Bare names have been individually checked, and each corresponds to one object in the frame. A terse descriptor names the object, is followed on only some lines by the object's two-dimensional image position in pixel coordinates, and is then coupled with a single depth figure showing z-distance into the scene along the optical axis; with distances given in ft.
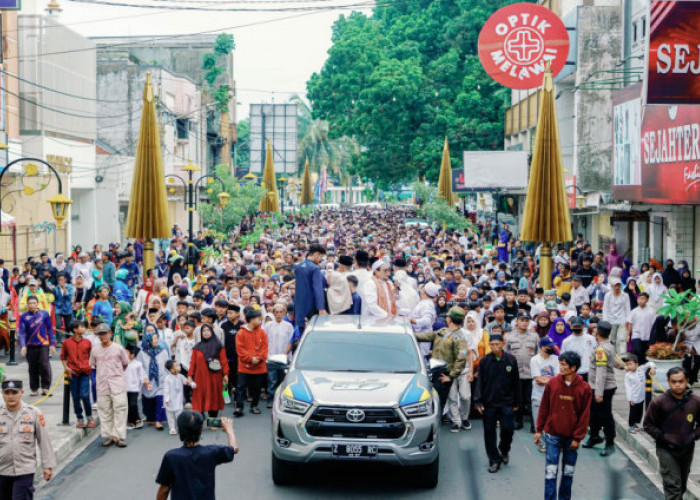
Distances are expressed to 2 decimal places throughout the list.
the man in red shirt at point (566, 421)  28.60
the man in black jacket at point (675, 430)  27.37
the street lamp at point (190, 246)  81.58
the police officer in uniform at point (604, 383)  36.04
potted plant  39.32
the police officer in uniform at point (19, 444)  24.86
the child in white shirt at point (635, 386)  38.63
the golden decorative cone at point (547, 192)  56.49
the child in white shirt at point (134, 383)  39.88
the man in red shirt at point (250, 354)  42.93
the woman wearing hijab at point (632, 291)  58.83
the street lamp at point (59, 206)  62.90
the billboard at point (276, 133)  187.52
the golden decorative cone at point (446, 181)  143.37
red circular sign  66.49
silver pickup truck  30.09
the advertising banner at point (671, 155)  61.98
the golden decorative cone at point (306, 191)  199.82
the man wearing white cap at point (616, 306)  54.80
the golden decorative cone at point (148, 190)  60.23
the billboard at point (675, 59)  43.01
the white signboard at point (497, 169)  135.03
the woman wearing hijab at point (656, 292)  56.03
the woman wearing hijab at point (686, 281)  59.67
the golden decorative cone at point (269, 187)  153.48
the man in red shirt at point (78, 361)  39.42
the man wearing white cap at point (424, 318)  44.68
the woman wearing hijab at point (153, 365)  40.91
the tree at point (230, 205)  129.18
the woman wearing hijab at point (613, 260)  77.46
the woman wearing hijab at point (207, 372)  39.24
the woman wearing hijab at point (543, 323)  42.29
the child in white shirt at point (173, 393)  39.86
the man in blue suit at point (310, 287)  43.62
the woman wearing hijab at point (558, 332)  41.70
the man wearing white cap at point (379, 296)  43.21
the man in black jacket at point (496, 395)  33.91
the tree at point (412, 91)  185.98
